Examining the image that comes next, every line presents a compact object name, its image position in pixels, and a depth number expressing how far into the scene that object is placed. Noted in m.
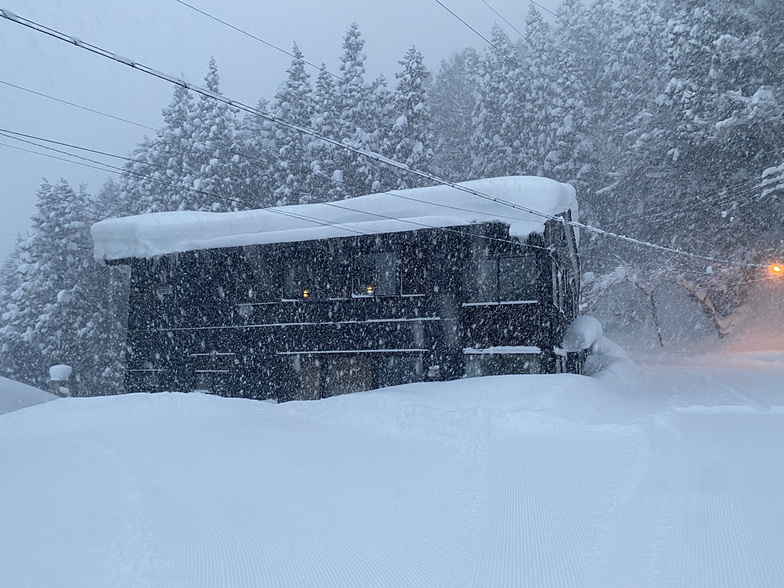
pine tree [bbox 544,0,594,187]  27.16
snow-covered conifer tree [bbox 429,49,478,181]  33.38
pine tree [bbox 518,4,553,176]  28.12
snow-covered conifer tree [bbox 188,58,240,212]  30.42
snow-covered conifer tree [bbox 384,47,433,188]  28.50
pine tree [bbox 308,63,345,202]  28.11
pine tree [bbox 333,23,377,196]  28.33
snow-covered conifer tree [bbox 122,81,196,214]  31.31
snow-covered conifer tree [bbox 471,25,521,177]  29.33
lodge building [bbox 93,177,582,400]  13.51
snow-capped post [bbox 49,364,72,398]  20.31
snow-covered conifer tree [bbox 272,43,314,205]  29.14
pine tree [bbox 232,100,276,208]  30.75
